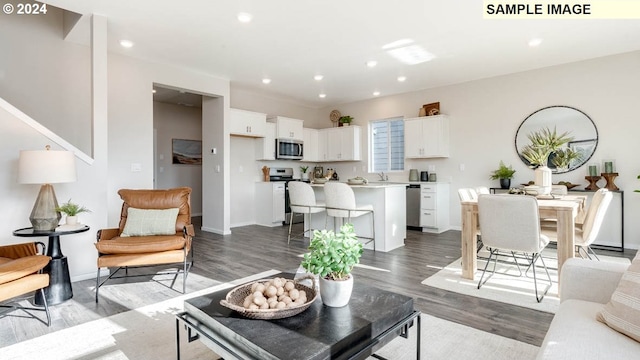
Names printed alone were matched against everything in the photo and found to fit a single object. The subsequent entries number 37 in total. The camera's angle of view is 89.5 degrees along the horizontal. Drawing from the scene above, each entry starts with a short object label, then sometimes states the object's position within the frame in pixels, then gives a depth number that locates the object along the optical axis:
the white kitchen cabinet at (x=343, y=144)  7.06
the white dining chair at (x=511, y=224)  2.60
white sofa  1.03
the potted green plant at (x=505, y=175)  5.12
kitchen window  6.72
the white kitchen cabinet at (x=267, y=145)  6.40
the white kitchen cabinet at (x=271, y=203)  6.22
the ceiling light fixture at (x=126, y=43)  3.93
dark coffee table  1.18
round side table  2.52
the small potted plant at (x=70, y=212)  2.75
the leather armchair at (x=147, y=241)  2.68
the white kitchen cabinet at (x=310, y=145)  7.27
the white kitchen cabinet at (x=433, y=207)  5.58
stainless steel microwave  6.58
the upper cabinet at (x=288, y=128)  6.57
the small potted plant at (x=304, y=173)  7.35
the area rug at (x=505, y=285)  2.58
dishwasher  5.85
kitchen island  4.26
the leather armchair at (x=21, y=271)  2.02
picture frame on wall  7.49
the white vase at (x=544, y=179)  3.32
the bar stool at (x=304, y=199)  4.56
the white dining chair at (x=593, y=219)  2.65
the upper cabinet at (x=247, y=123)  5.85
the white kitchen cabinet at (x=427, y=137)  5.88
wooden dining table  2.66
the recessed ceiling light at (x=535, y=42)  3.89
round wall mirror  4.59
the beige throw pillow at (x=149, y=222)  3.08
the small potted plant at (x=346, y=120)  7.18
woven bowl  1.34
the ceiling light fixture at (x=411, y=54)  4.24
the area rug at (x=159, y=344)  1.83
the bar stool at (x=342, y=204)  4.11
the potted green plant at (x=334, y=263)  1.43
